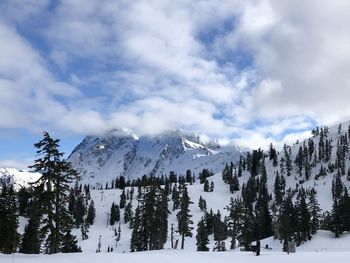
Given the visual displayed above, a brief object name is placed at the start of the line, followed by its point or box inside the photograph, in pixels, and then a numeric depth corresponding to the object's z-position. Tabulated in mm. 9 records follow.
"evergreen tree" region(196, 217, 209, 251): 88812
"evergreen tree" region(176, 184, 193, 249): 78250
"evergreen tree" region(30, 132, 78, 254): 42781
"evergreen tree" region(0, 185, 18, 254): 49812
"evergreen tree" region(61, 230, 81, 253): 66744
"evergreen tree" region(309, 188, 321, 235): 98950
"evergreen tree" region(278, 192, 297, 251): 91000
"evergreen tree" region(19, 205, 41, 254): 64925
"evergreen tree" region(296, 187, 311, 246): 95000
